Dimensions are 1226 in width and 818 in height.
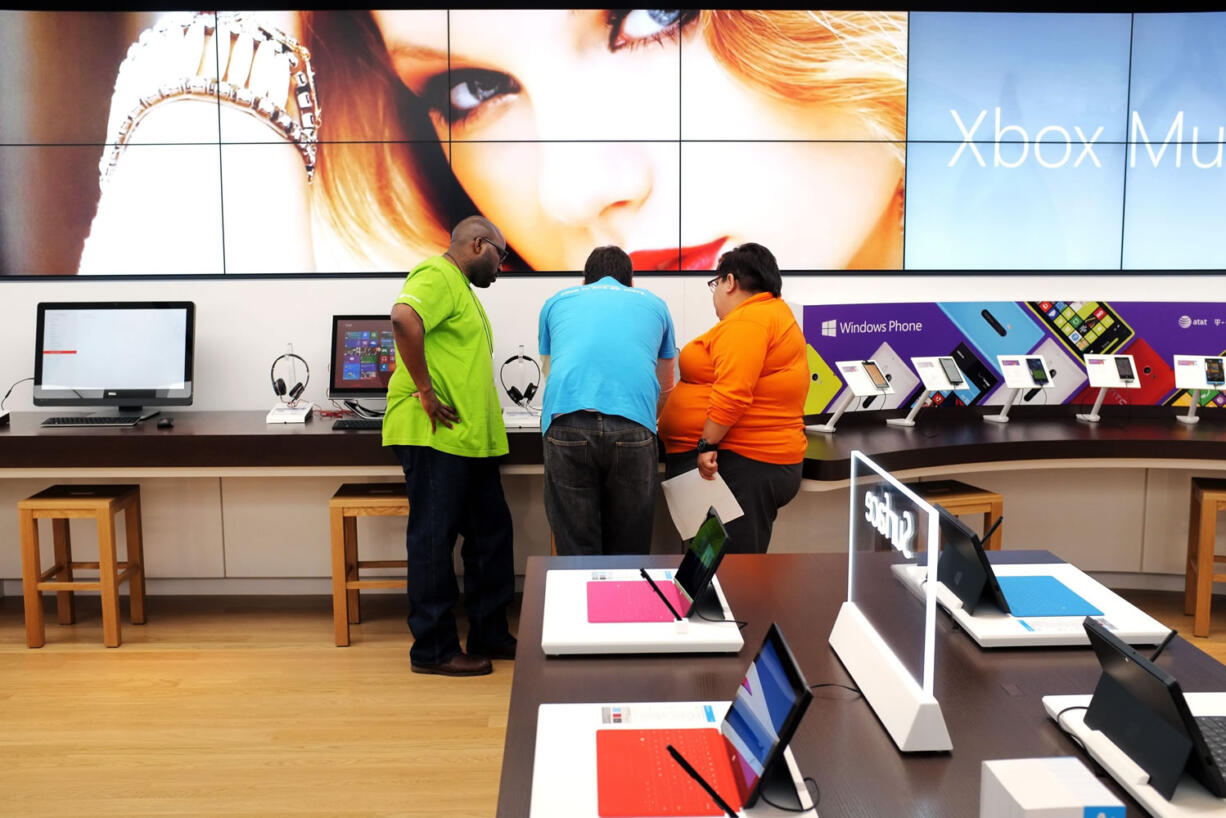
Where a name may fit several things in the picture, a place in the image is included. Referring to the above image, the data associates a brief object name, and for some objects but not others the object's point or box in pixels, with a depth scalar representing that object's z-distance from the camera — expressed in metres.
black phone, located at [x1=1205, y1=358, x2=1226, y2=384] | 4.34
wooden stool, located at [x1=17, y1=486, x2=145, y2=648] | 3.92
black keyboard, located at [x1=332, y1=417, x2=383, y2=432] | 4.00
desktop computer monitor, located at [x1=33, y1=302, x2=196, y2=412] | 4.26
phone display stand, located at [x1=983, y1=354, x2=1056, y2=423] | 4.36
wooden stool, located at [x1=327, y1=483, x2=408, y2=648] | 3.94
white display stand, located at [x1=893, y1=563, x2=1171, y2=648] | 1.87
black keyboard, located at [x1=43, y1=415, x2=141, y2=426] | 4.16
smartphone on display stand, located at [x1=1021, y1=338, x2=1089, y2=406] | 4.56
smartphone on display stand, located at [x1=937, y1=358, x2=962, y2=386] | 4.34
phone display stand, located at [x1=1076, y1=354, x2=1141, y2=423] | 4.36
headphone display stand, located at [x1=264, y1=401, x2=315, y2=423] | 4.12
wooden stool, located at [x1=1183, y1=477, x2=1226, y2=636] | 4.05
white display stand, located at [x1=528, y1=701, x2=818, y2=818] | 1.35
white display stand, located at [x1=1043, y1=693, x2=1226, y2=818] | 1.30
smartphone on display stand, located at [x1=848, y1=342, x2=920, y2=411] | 4.45
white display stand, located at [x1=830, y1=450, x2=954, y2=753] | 1.48
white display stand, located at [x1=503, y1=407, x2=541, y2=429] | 4.03
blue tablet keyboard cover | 1.98
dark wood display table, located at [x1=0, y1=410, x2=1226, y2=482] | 3.88
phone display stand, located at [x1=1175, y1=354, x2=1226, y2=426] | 4.34
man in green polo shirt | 3.35
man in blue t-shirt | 3.36
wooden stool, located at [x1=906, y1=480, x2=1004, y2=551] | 3.96
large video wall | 4.34
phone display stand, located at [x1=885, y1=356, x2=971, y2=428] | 4.33
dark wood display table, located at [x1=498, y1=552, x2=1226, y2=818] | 1.41
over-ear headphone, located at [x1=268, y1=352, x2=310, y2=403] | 4.27
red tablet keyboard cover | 1.34
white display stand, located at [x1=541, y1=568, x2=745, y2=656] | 1.87
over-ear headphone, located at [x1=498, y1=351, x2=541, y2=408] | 4.34
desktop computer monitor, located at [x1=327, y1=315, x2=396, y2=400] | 4.22
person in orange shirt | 3.12
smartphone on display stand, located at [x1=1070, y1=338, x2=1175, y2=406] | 4.57
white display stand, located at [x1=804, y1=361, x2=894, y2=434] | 4.13
